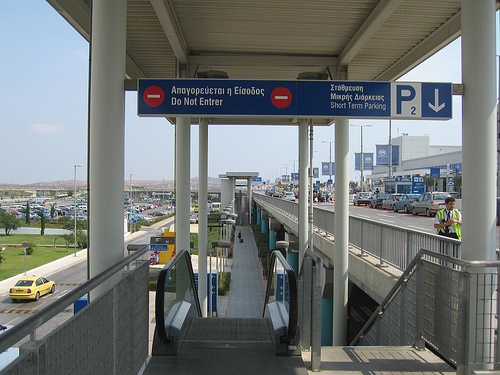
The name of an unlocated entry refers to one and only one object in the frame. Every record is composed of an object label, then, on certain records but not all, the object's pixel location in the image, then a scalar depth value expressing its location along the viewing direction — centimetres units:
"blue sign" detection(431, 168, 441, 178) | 3950
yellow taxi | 2384
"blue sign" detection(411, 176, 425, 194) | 3962
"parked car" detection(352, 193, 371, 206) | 4163
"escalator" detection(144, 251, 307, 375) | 389
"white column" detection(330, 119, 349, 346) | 949
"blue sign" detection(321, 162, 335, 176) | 5614
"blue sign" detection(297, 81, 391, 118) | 550
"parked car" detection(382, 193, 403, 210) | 3164
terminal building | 4051
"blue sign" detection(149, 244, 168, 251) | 1614
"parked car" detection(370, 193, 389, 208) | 3559
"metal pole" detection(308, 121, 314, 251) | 1366
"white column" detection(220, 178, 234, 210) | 5840
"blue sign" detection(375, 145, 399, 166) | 3759
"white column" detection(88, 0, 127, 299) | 419
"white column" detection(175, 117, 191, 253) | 999
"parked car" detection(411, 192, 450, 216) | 2438
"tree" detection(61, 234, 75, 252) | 4200
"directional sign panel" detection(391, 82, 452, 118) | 544
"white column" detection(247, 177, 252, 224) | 6840
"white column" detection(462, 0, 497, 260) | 432
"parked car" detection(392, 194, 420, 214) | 2929
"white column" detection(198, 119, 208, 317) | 1189
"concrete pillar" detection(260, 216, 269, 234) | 5142
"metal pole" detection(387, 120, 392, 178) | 3782
